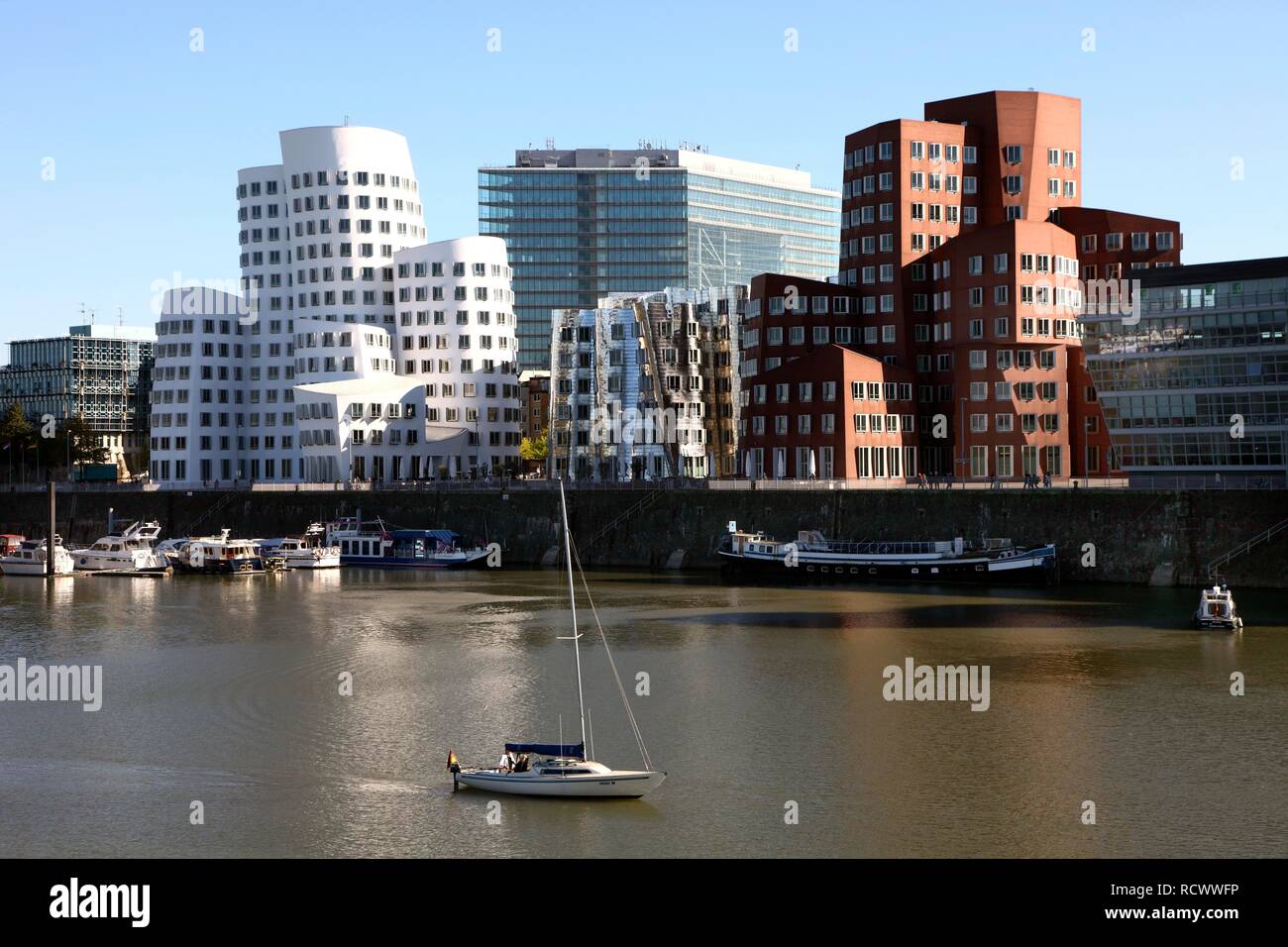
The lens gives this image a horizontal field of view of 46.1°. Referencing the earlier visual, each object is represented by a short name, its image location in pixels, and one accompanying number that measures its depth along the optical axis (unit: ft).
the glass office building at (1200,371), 388.78
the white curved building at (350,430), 638.94
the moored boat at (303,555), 498.69
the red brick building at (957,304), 509.76
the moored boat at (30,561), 480.64
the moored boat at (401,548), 499.10
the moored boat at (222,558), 488.02
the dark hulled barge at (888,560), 391.45
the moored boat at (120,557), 482.28
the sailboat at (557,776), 167.63
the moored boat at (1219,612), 291.58
